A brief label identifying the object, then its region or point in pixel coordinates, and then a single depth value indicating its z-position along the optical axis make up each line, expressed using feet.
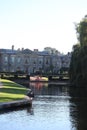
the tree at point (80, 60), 129.00
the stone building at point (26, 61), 301.37
